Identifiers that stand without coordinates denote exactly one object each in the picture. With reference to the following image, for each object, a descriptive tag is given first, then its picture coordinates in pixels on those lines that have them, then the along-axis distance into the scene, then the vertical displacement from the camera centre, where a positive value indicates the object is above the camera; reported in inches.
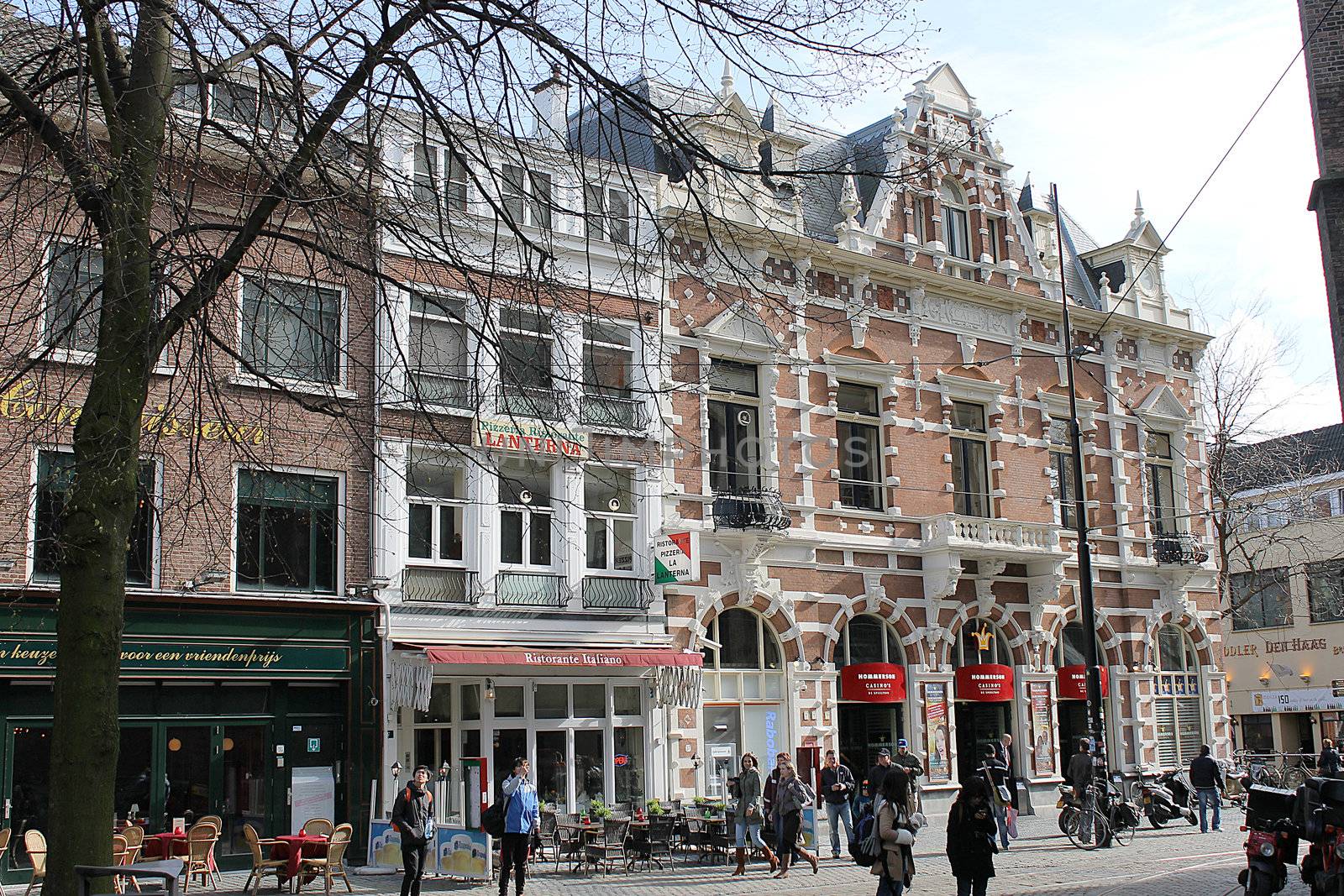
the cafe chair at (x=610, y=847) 806.5 -80.8
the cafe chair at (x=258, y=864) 715.4 -75.5
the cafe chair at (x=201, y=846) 730.8 -67.4
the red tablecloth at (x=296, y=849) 716.0 -69.3
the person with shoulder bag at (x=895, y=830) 520.7 -48.0
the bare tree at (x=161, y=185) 358.6 +148.0
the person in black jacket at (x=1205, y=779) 1007.6 -63.0
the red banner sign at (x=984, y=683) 1182.3 +9.5
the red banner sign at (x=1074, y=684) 1259.8 +7.2
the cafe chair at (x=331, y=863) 714.2 -75.8
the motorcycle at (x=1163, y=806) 1037.8 -83.5
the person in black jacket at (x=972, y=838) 529.7 -52.7
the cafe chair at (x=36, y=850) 668.1 -61.3
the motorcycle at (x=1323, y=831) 502.9 -51.3
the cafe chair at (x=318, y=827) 821.9 -66.5
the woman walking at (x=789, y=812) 789.2 -61.7
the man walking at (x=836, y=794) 890.1 -59.3
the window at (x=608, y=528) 1003.9 +123.4
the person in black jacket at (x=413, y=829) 652.7 -54.5
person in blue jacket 679.7 -57.3
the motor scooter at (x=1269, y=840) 542.3 -57.5
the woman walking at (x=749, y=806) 825.5 -60.4
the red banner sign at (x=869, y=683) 1115.9 +11.1
